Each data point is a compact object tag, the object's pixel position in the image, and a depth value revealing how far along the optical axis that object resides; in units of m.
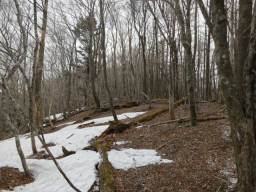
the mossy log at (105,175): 3.40
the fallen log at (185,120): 6.97
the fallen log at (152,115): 9.13
